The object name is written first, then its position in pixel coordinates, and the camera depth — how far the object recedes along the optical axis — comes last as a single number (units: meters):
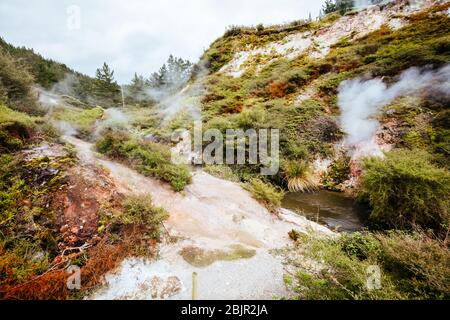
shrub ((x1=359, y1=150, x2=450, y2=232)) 5.77
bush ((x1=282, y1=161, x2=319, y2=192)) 10.02
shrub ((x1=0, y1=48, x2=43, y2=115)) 9.35
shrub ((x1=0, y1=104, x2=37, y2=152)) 5.84
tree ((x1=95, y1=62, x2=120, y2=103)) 33.47
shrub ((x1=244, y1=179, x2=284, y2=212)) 7.54
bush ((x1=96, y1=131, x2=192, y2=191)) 7.59
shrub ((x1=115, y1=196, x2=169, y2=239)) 4.89
